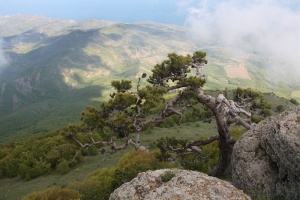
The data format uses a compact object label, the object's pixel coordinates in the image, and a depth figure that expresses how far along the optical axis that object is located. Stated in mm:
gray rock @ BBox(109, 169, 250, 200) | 11172
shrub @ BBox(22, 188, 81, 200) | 28828
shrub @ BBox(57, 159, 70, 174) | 57516
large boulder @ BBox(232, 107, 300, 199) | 14422
